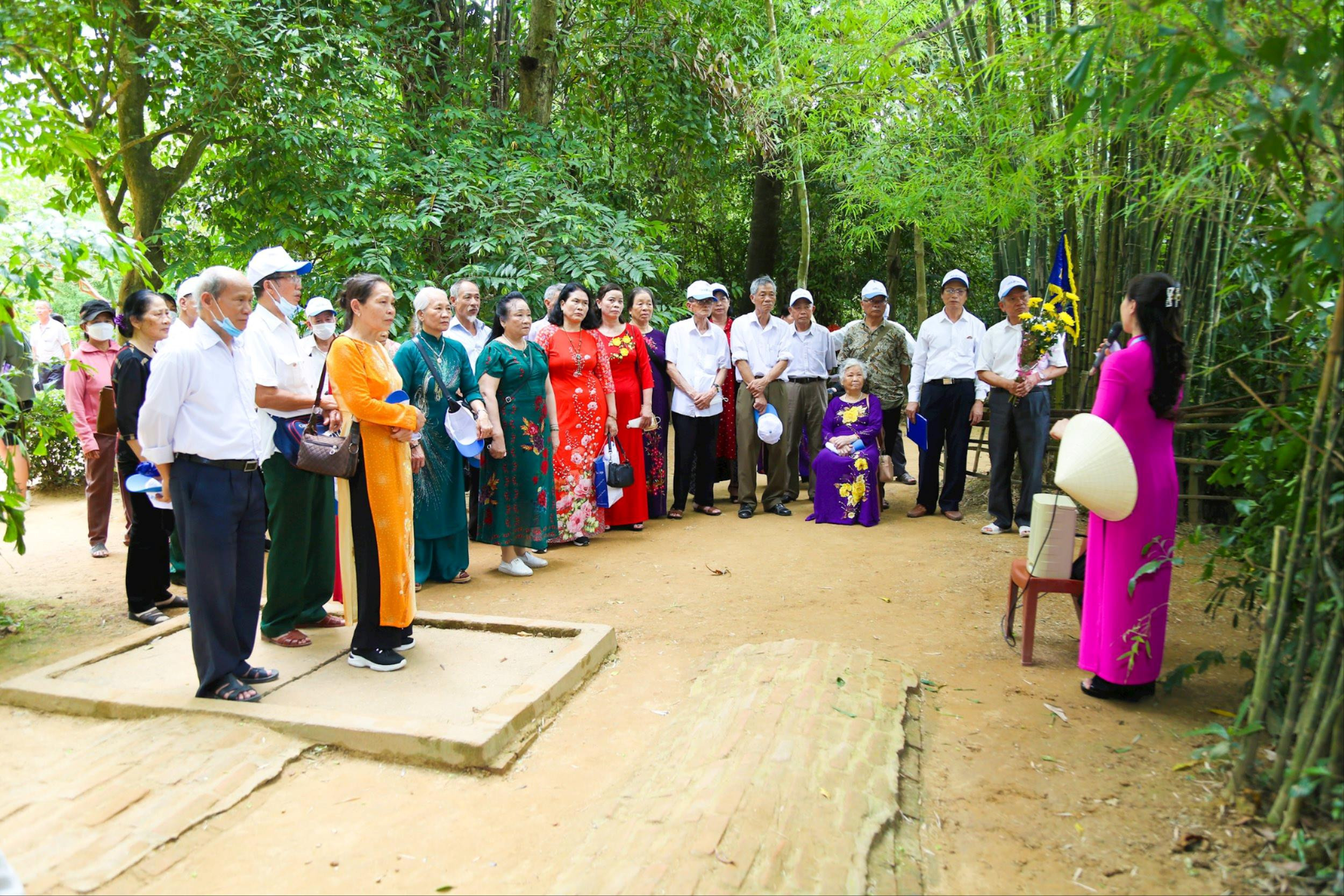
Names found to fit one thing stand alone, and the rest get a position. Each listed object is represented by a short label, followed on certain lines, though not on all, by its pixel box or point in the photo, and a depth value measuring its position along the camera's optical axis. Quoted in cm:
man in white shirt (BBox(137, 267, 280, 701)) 316
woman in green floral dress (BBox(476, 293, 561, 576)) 510
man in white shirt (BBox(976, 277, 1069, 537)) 610
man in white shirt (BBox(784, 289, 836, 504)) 710
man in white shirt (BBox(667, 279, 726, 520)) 679
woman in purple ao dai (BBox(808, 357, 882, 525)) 660
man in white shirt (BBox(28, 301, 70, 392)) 906
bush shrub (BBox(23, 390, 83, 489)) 816
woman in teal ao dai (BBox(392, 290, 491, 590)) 451
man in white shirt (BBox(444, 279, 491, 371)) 552
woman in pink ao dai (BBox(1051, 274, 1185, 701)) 329
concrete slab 304
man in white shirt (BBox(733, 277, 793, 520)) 692
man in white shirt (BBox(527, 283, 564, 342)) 585
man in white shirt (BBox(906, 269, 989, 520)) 664
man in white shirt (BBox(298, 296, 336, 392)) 591
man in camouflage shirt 700
